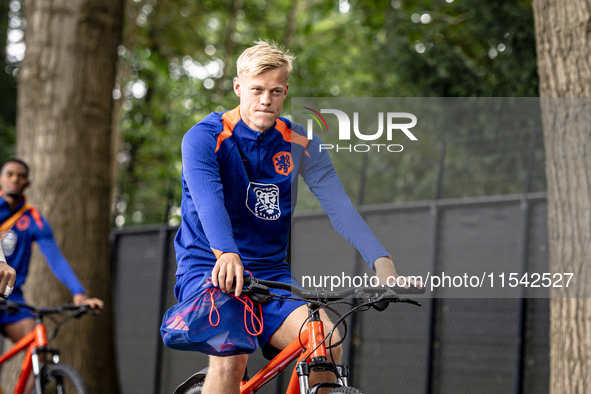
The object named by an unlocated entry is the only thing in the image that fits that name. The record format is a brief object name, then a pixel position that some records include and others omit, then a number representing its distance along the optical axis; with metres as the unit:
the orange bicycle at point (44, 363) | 9.83
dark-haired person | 10.84
